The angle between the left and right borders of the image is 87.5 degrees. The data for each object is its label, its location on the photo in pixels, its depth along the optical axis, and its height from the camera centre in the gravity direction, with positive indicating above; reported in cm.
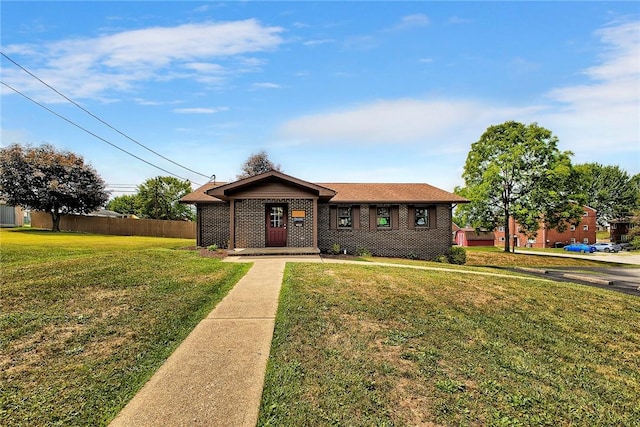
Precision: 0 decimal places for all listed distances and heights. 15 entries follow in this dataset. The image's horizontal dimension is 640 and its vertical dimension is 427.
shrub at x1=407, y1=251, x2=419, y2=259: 1903 -197
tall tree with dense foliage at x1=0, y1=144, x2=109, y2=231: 3036 +416
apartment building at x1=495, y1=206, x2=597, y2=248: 5097 -262
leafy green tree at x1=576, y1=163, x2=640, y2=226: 6394 +513
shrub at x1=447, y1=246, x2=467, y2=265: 1941 -210
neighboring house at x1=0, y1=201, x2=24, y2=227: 3543 +102
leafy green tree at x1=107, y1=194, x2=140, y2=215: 8694 +536
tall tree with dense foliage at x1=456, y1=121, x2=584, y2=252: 2708 +306
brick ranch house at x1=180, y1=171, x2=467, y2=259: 1673 -1
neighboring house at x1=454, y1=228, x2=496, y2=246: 5625 -315
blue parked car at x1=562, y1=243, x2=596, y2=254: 4541 -407
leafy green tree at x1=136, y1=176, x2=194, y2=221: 5547 +475
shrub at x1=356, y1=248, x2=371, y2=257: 1850 -172
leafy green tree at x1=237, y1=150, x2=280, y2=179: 4244 +743
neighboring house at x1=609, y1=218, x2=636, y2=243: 5672 -208
